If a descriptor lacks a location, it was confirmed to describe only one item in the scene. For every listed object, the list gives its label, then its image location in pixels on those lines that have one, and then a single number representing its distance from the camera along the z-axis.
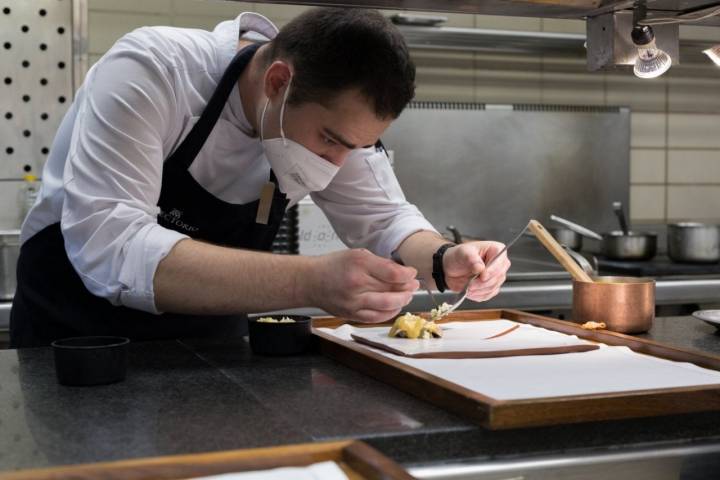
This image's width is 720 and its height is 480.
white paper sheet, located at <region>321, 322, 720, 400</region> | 1.21
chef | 1.54
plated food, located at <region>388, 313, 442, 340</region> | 1.63
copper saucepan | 1.78
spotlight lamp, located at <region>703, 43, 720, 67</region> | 1.96
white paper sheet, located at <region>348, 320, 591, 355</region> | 1.53
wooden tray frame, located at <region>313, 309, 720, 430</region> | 1.10
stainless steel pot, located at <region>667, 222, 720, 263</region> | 3.31
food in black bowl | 1.59
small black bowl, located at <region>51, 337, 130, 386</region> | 1.33
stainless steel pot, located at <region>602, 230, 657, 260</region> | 3.40
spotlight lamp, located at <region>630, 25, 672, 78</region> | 1.85
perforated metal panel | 3.11
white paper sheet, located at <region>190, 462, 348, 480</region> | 0.95
